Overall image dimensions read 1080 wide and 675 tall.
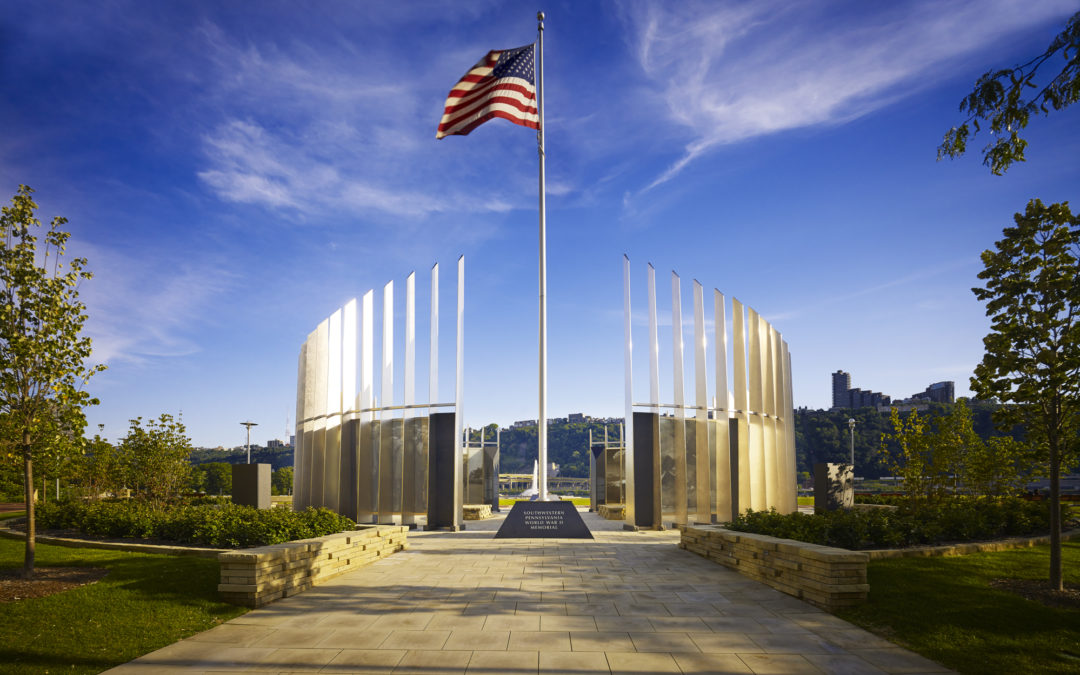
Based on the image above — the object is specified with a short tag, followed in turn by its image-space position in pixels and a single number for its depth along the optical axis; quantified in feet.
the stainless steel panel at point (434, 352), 71.36
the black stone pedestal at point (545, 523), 62.75
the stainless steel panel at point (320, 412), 75.51
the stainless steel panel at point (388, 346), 73.77
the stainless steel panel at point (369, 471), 72.79
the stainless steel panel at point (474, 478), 111.24
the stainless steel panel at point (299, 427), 77.92
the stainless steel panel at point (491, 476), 116.88
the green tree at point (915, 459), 58.23
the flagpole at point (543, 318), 68.07
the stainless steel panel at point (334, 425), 74.59
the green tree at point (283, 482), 175.32
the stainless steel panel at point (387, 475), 71.87
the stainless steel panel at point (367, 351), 74.82
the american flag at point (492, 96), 66.08
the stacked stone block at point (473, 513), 90.63
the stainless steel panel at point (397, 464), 71.82
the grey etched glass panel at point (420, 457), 71.92
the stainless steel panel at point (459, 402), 70.59
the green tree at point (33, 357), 37.27
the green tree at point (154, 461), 66.28
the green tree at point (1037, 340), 34.60
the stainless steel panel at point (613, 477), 111.96
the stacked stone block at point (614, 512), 90.02
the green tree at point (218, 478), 154.20
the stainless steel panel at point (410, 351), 71.20
